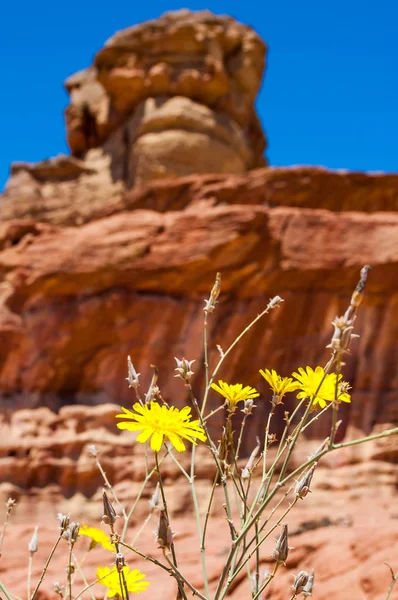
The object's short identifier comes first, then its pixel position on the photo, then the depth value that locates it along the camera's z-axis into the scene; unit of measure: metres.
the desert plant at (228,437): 0.94
